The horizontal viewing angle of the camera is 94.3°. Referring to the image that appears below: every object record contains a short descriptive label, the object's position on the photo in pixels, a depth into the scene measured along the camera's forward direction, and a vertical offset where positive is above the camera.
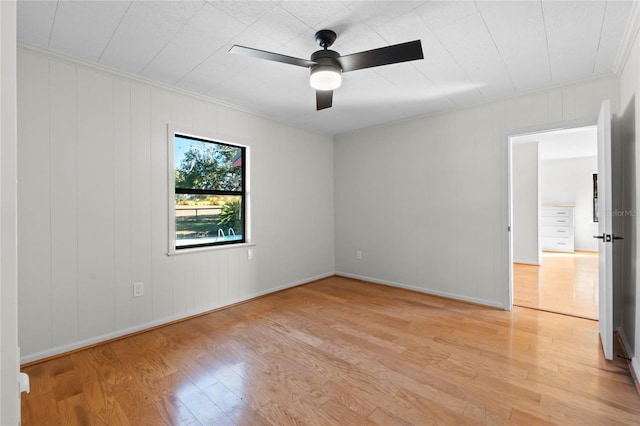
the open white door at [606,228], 2.22 -0.15
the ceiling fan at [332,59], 1.81 +0.99
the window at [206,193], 3.17 +0.23
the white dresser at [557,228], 7.05 -0.46
